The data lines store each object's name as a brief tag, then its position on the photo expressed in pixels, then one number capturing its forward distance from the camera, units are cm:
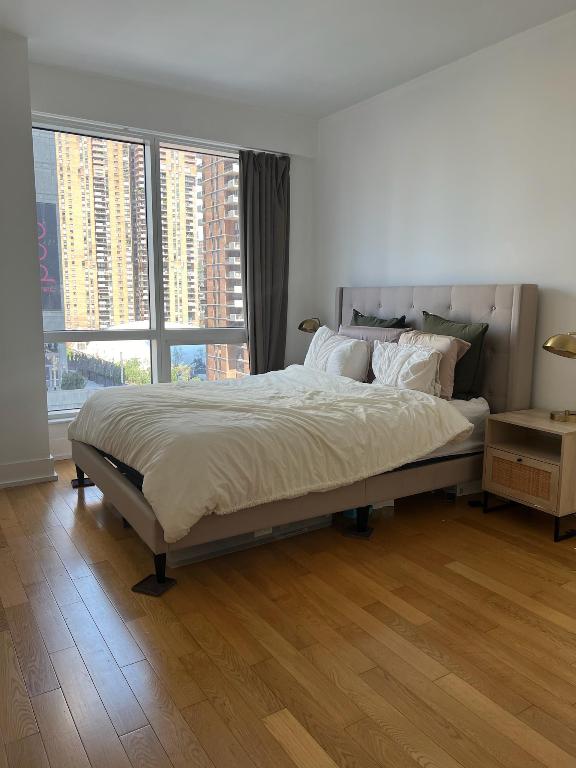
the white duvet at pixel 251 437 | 237
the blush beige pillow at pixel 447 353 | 347
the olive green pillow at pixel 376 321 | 416
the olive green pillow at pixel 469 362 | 356
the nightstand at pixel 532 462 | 293
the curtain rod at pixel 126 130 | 414
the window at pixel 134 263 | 442
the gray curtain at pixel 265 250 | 499
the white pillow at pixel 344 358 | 388
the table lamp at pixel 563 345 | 277
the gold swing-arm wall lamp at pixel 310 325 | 478
